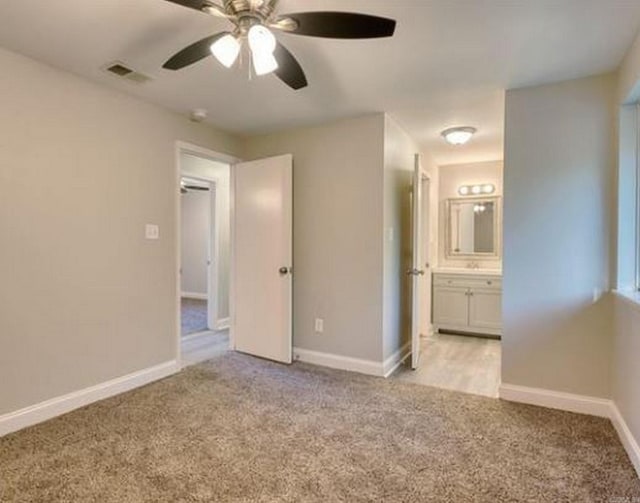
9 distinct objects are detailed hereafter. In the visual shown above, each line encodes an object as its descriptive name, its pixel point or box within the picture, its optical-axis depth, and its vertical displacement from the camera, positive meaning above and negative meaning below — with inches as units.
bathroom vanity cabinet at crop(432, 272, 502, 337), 186.7 -30.3
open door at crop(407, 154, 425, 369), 137.2 -5.3
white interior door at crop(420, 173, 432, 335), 184.9 -10.4
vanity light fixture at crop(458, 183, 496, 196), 203.3 +27.3
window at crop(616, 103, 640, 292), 96.0 +9.7
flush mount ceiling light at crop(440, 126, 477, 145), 144.6 +39.9
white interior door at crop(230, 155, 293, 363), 145.3 -6.2
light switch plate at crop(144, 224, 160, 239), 124.8 +3.5
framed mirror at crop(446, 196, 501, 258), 204.7 +7.5
